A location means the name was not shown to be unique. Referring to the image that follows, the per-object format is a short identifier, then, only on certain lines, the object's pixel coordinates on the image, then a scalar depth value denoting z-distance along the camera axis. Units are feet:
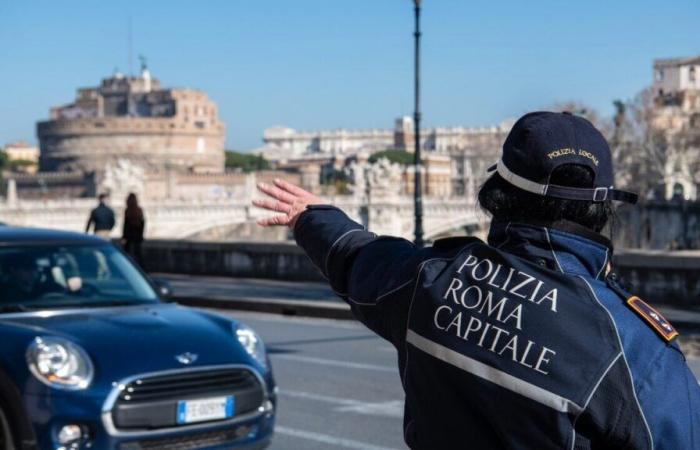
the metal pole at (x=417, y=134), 75.46
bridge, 255.50
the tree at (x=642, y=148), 266.26
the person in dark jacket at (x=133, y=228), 69.31
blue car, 18.39
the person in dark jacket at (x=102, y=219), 72.02
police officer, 6.79
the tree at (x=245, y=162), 594.24
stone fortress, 475.72
